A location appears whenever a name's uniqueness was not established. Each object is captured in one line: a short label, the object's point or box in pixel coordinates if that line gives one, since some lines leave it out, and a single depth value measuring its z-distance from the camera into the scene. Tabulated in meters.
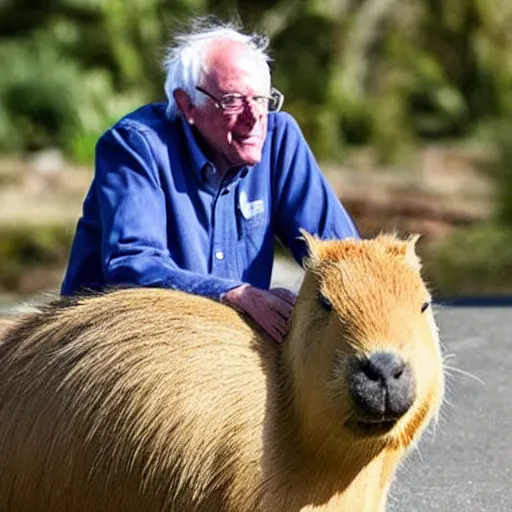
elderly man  5.21
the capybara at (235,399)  4.34
